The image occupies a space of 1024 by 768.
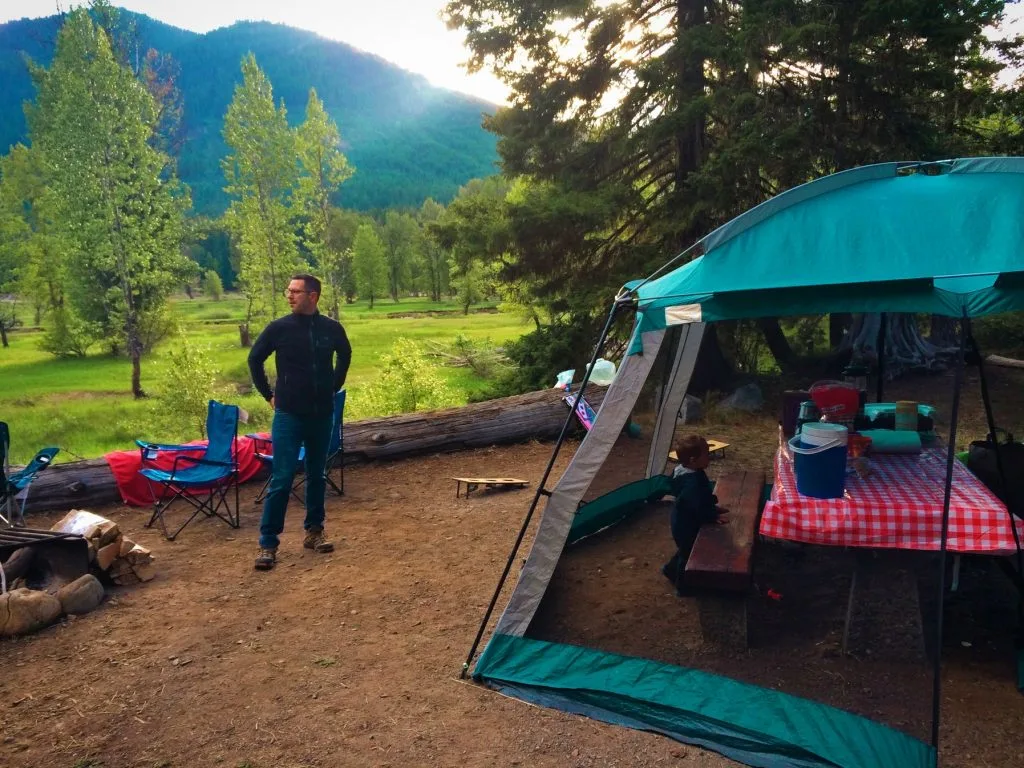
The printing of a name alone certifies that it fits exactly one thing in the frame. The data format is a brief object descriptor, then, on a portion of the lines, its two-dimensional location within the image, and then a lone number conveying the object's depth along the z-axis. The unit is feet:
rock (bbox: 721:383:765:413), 28.66
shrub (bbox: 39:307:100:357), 74.08
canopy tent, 8.48
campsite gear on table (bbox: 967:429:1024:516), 12.40
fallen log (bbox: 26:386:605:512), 23.73
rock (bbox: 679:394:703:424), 27.07
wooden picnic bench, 10.25
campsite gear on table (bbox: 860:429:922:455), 12.34
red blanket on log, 19.74
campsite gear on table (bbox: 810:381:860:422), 13.25
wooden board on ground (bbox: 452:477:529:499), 20.12
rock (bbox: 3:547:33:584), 12.88
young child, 12.21
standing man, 14.35
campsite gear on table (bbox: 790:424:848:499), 9.84
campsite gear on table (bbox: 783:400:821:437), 12.39
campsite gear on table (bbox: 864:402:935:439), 13.62
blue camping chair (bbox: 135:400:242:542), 16.84
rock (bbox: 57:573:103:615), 12.63
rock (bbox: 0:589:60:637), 11.74
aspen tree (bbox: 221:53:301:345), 81.66
